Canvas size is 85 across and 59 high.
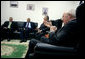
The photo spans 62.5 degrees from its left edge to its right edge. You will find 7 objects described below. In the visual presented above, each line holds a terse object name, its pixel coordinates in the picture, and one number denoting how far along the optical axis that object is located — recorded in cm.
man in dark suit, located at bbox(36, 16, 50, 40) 255
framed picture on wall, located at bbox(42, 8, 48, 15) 419
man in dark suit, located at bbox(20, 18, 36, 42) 356
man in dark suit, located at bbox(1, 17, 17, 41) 359
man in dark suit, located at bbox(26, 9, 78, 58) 96
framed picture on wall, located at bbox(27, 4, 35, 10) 416
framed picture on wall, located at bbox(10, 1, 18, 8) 415
